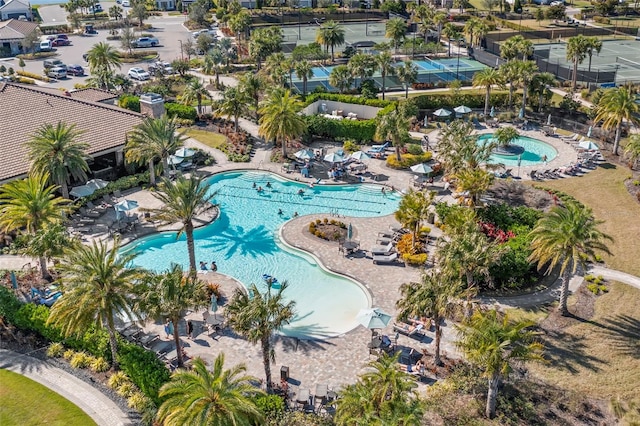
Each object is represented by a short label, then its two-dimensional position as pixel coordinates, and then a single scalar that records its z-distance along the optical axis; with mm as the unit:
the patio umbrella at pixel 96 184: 48062
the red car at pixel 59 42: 106375
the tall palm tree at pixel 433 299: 29250
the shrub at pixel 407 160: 55344
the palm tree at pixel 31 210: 37938
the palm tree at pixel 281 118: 54812
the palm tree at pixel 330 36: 89062
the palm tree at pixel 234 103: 59781
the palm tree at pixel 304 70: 69438
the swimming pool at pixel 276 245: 36669
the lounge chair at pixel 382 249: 41094
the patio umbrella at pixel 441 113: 65125
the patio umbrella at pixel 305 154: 54594
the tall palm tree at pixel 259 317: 27531
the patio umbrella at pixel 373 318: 31781
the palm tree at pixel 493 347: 26281
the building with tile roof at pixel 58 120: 49219
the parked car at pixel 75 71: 87688
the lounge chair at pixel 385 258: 40469
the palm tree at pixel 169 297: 28266
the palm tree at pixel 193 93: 66375
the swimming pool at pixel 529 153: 57531
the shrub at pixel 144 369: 28484
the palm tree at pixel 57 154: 44906
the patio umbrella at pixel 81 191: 46988
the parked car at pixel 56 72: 85375
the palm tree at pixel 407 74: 69188
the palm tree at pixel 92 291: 28672
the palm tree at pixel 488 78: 64500
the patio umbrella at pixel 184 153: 53656
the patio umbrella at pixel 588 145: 56353
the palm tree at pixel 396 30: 91812
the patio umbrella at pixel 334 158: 53562
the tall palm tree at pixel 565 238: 33312
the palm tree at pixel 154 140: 47312
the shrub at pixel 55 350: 32594
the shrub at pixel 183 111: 66562
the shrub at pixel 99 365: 31344
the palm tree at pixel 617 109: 54094
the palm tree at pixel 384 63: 68562
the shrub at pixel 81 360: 31656
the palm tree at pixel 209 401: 22375
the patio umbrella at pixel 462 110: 65312
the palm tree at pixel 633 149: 51719
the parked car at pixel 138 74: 84625
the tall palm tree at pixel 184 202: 36938
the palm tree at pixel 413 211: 40656
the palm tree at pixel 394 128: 54000
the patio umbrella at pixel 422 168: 50781
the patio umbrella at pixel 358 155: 55000
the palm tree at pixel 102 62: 73688
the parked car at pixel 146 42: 106125
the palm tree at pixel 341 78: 70812
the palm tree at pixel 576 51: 71688
